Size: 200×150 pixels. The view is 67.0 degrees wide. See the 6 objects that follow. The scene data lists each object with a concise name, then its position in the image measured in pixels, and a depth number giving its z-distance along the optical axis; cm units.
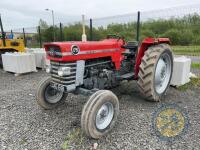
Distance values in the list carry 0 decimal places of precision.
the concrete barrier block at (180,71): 402
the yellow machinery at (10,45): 700
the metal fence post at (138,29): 612
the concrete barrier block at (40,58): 639
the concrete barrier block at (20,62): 577
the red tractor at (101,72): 231
